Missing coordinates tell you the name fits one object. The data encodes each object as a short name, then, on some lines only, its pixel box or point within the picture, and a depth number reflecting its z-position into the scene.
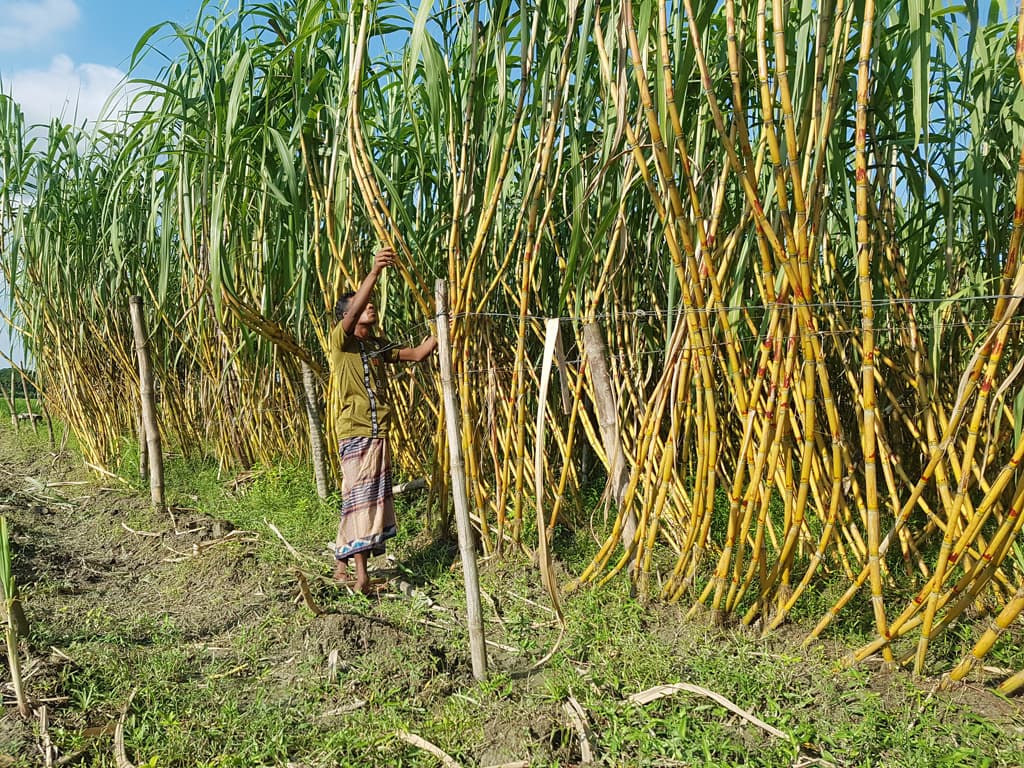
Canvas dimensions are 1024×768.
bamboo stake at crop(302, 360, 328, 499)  3.13
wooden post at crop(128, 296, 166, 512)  3.37
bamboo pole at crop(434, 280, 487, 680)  1.67
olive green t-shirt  2.48
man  2.46
